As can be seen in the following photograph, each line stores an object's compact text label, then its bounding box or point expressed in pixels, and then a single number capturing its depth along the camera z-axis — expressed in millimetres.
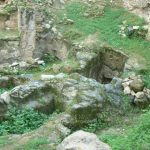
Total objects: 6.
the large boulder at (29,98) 9602
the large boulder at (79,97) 8703
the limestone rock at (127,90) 10105
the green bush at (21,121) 8969
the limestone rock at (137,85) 10148
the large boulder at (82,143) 5980
